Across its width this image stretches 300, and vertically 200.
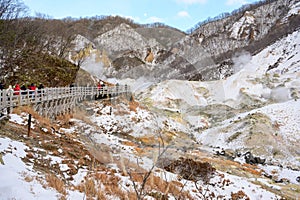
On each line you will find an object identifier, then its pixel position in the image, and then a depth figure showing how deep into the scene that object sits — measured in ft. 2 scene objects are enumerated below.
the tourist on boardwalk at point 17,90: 40.98
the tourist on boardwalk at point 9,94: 38.58
